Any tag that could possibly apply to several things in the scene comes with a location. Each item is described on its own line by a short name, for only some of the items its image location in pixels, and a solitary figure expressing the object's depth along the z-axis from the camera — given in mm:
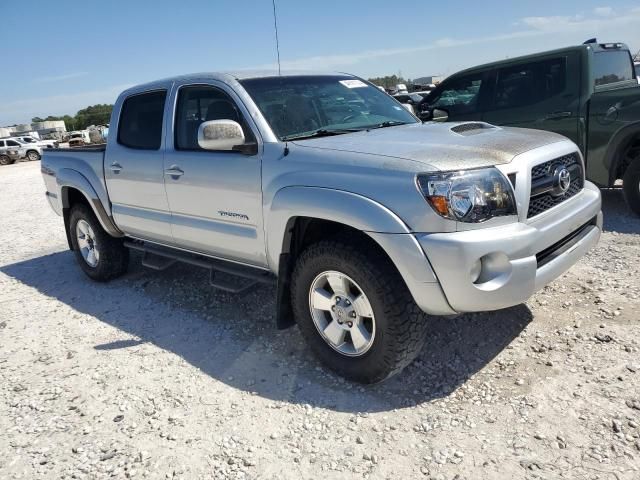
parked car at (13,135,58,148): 32562
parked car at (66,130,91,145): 40988
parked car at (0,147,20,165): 30797
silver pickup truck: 2613
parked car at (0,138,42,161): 31234
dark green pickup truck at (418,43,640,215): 5688
